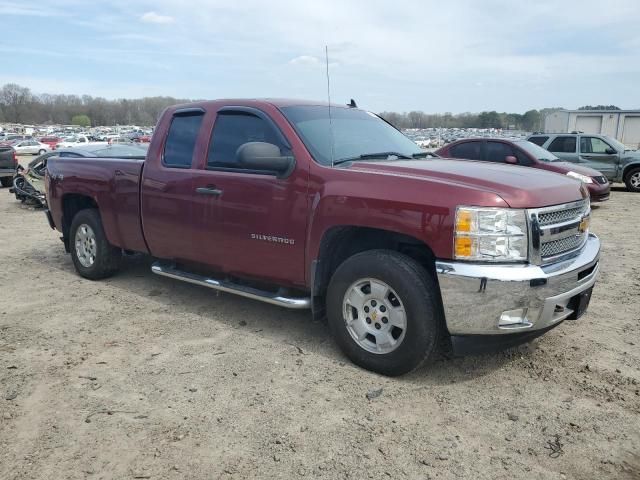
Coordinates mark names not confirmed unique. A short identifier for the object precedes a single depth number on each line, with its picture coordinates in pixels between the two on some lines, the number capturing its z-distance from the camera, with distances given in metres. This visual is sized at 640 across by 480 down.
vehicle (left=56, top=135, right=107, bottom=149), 48.47
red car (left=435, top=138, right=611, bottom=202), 11.44
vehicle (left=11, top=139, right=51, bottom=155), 44.59
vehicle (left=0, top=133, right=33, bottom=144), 51.77
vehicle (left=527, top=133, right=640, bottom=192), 15.01
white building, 45.69
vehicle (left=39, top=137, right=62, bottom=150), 51.71
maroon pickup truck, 3.26
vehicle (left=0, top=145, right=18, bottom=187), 17.70
